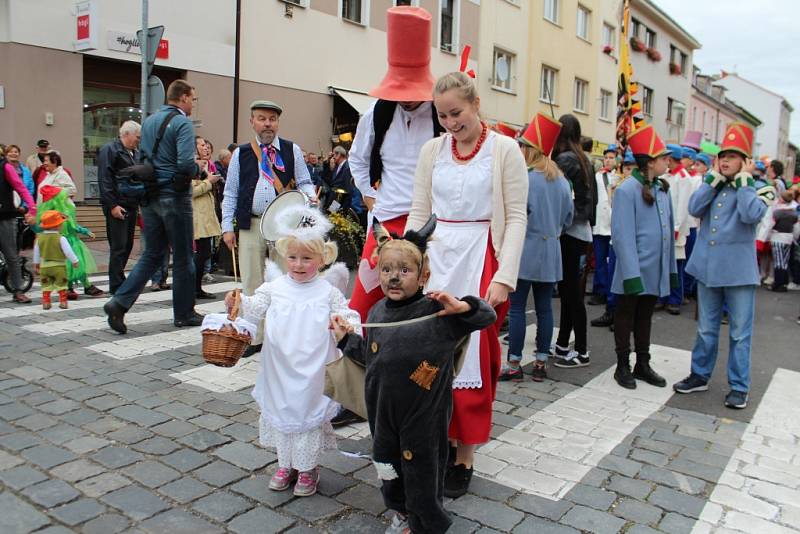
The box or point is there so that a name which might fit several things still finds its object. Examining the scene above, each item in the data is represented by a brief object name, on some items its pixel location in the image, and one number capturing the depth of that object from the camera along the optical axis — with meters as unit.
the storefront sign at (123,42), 13.62
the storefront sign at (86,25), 12.70
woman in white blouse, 3.33
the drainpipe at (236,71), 15.82
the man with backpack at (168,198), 6.32
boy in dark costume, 2.69
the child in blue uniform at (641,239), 5.24
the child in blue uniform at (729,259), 4.98
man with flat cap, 5.58
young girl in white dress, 3.25
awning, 18.58
